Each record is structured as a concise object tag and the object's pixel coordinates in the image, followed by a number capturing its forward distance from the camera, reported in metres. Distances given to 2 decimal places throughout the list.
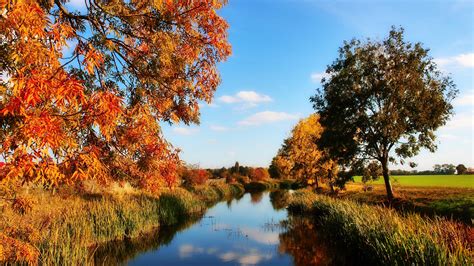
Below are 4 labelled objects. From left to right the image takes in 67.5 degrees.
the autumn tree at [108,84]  5.05
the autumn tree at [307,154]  38.12
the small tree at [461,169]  86.06
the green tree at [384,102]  25.27
